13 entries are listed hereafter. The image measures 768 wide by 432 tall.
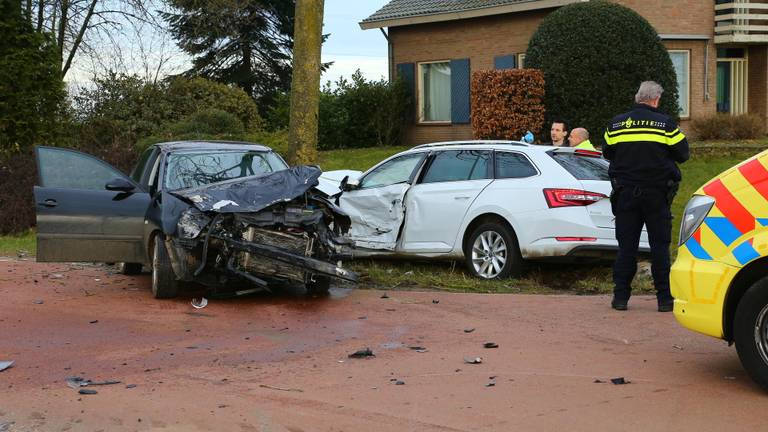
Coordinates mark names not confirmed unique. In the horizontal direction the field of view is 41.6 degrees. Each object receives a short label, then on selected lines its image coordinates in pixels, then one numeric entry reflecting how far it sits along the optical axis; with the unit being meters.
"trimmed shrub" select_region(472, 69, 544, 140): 21.42
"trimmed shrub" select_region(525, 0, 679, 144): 20.91
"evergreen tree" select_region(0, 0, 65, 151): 19.55
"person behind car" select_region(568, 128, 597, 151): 11.52
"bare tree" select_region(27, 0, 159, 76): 25.59
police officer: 8.60
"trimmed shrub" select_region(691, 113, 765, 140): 22.59
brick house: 24.28
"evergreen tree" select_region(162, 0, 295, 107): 41.94
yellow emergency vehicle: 5.89
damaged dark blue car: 9.23
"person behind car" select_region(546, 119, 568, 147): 12.30
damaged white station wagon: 10.25
